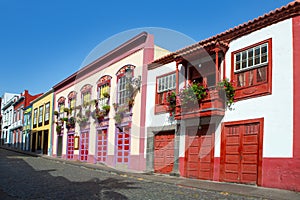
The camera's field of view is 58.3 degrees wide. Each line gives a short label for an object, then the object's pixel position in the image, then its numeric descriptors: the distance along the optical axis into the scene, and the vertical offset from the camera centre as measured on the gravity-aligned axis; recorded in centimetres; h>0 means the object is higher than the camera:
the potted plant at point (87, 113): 1615 +47
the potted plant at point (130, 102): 1259 +94
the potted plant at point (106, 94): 1428 +142
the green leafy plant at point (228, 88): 841 +114
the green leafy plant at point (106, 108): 1426 +70
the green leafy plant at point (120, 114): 1312 +38
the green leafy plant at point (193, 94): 886 +101
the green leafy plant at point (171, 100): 1017 +88
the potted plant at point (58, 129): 1961 -66
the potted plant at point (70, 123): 1773 -18
